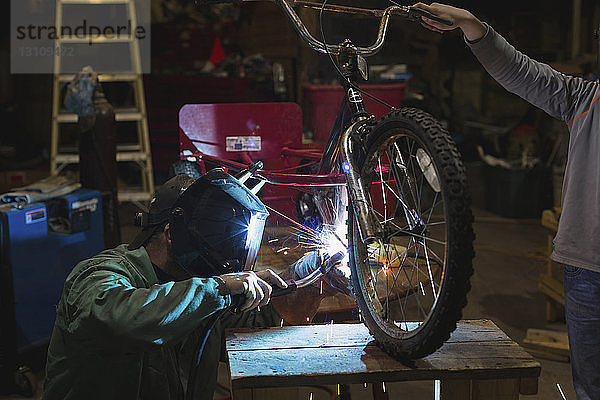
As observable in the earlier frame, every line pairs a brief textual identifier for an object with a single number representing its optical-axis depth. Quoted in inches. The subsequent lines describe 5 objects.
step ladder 207.8
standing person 81.0
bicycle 61.7
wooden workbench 66.4
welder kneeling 62.8
